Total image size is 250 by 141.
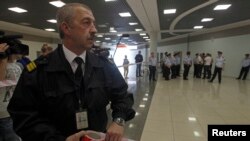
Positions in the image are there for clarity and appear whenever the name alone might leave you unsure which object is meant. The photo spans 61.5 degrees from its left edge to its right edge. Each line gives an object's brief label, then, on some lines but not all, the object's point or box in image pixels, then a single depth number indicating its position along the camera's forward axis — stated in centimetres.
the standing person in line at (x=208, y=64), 1097
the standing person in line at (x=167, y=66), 1103
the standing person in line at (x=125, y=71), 868
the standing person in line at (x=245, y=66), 1149
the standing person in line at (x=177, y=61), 1223
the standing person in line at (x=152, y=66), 1051
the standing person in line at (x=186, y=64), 1163
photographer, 178
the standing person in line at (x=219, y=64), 958
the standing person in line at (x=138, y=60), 1157
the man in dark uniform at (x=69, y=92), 108
